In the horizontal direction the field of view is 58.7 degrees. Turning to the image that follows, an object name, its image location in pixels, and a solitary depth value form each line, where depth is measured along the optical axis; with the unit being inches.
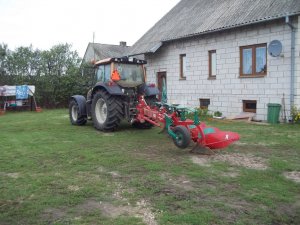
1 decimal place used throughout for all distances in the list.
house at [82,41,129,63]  1054.8
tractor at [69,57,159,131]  277.1
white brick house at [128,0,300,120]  341.2
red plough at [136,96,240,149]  193.9
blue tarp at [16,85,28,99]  545.3
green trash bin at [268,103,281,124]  341.8
